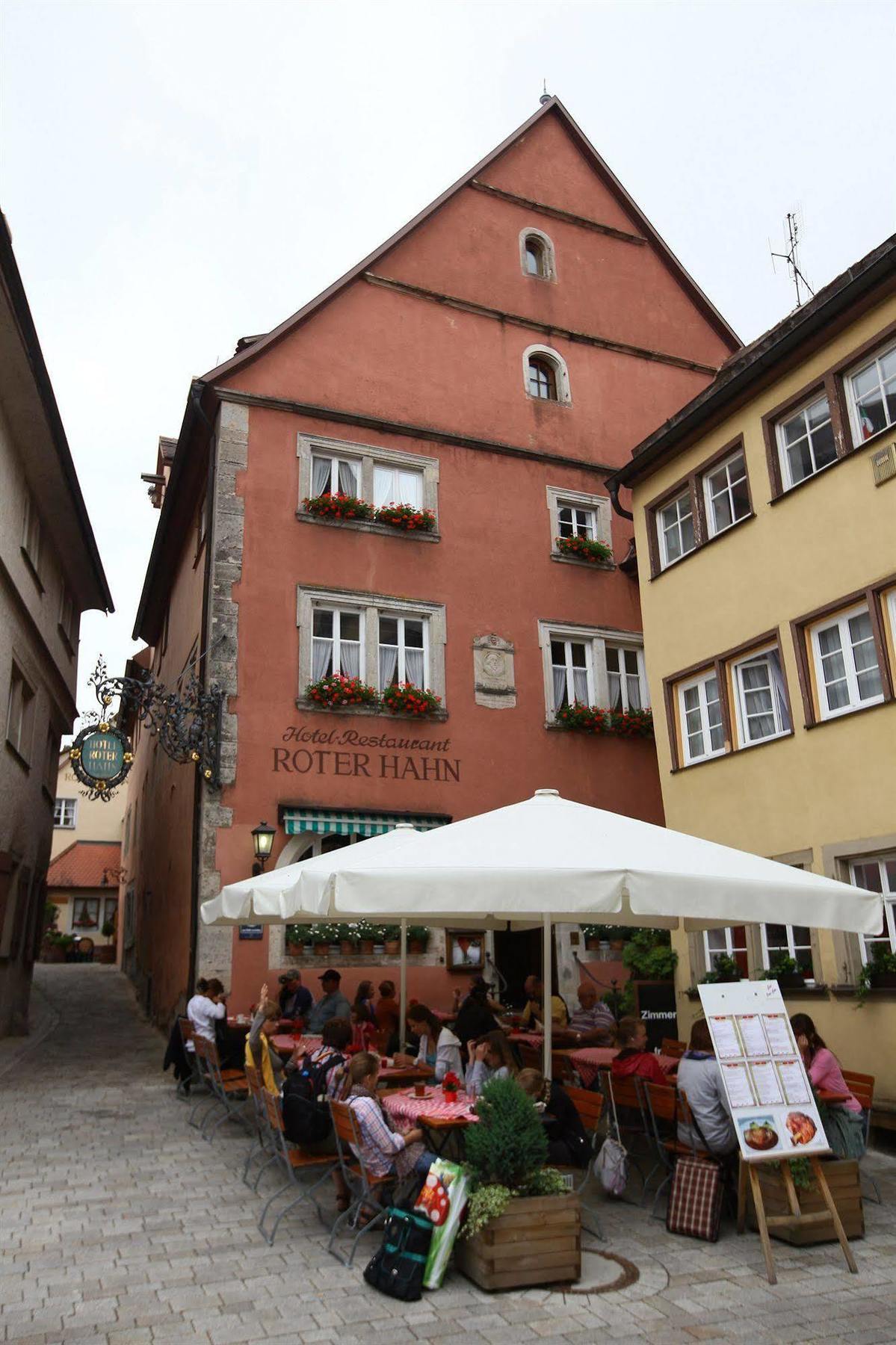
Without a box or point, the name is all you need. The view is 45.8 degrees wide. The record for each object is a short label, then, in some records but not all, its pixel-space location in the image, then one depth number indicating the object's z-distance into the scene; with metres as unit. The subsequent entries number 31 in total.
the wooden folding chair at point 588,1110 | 6.91
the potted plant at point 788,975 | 10.95
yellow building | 10.38
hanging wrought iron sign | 14.33
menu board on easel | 6.05
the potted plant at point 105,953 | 38.16
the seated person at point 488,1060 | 7.38
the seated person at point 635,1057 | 7.64
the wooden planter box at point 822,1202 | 6.24
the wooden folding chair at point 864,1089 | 7.39
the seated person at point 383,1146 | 6.12
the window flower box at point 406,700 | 15.52
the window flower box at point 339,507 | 15.91
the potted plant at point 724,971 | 11.73
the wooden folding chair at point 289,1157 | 6.84
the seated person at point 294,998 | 12.95
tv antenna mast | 18.00
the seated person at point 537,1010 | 12.16
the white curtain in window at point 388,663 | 15.94
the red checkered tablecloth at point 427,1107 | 6.45
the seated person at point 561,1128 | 6.84
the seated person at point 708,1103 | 6.75
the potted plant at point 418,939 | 14.78
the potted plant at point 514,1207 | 5.57
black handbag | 5.37
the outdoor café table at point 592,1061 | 8.92
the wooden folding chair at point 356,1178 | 6.16
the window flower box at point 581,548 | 17.95
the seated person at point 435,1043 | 8.72
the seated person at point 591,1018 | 11.39
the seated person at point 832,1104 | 6.95
